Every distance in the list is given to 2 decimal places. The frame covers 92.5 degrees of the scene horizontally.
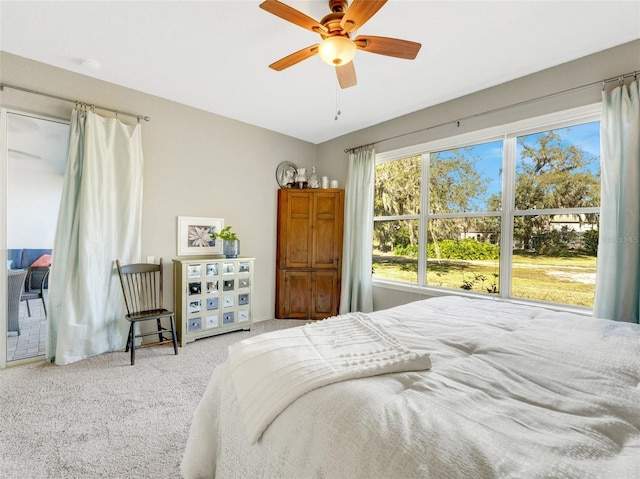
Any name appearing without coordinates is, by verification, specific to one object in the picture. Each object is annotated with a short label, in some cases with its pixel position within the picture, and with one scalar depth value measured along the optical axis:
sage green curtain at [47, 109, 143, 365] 2.79
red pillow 2.82
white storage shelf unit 3.27
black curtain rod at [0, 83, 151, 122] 2.57
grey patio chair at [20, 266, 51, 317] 2.81
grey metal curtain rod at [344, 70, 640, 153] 2.27
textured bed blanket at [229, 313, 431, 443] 0.95
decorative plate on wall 4.45
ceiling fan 1.60
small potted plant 3.63
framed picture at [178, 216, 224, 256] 3.58
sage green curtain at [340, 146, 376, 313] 4.02
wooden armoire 4.31
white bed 0.66
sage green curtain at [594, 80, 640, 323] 2.17
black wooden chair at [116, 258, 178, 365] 2.90
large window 2.64
